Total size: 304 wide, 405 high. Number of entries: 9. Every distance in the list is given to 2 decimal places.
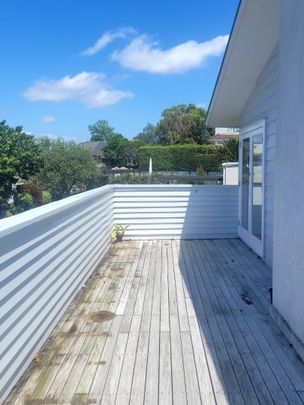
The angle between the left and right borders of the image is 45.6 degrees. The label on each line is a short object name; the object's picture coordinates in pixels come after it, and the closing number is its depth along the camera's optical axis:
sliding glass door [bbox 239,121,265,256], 5.00
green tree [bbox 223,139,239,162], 21.30
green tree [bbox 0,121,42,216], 13.93
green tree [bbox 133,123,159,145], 63.60
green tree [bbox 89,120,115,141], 77.50
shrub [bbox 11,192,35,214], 13.84
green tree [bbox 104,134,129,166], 51.66
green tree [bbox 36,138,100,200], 17.59
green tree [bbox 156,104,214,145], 44.53
